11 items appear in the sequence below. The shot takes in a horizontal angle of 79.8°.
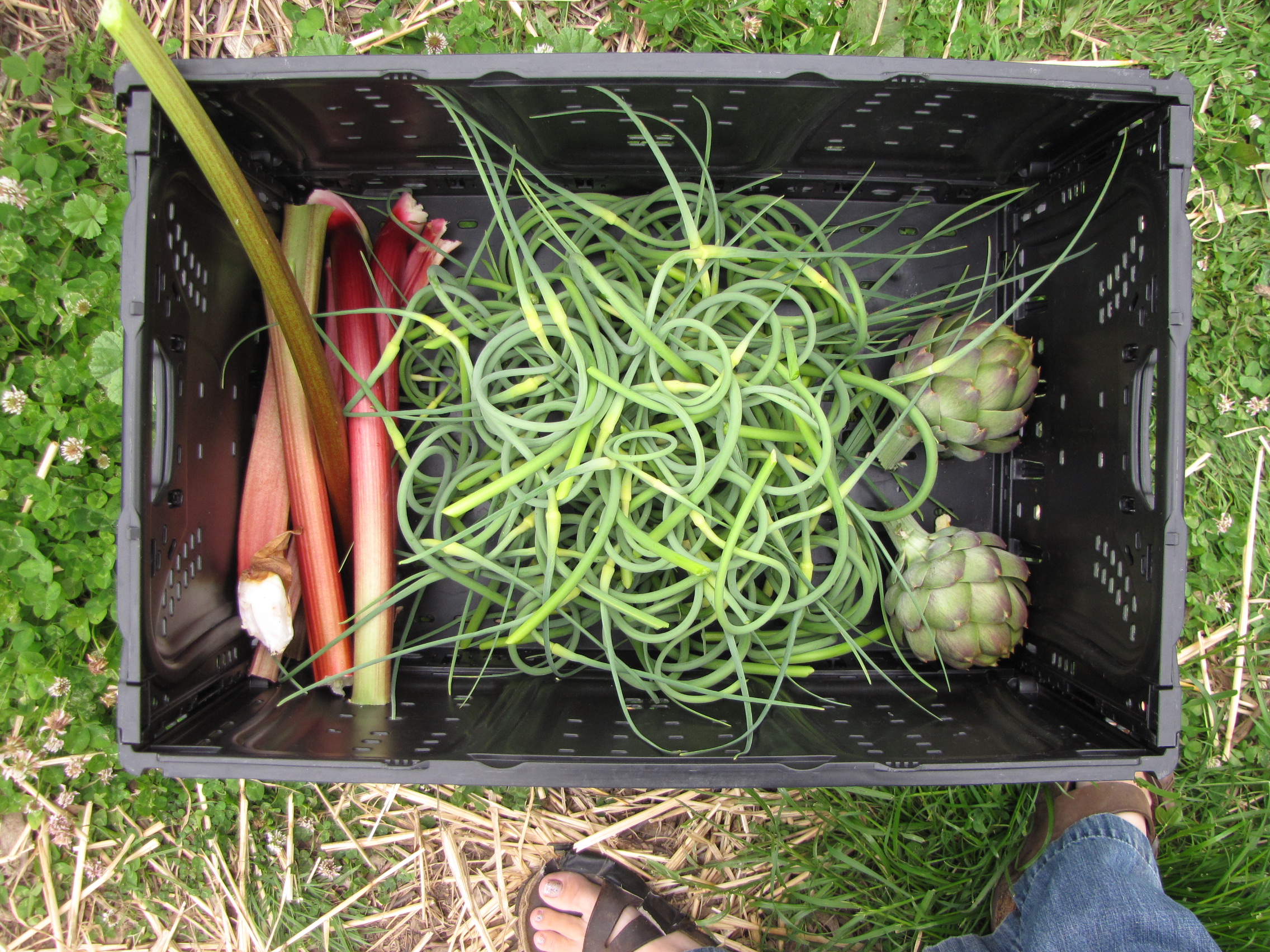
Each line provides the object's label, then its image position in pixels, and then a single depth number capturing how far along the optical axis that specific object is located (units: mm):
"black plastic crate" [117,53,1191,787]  761
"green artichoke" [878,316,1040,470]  901
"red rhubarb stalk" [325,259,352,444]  971
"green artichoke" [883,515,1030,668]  922
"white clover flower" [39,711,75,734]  1059
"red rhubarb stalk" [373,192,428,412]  975
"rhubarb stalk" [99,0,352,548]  660
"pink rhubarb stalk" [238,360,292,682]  945
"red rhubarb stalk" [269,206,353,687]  935
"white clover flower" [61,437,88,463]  1041
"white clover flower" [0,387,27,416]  1038
